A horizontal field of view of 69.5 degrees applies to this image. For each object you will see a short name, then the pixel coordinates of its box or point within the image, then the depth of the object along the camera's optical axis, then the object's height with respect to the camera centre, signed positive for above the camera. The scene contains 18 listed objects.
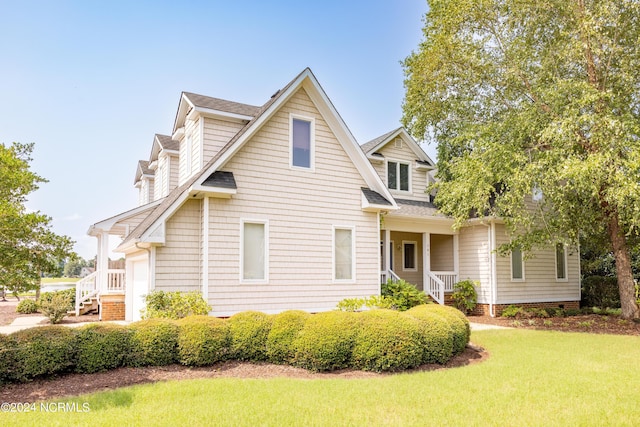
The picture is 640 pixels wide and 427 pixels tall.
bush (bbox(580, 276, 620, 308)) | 20.06 -1.67
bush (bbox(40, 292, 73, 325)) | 14.95 -1.76
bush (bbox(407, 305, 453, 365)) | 8.16 -1.51
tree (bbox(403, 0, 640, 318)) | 12.79 +4.66
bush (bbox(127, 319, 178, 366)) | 7.54 -1.47
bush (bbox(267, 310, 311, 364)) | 8.13 -1.47
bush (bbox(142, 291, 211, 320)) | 10.55 -1.18
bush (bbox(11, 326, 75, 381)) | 6.64 -1.44
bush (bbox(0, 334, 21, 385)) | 6.52 -1.54
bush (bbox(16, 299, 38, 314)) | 19.75 -2.25
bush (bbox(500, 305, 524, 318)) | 16.94 -2.11
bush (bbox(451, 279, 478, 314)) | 17.52 -1.54
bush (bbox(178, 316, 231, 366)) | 7.76 -1.49
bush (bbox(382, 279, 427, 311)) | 14.60 -1.29
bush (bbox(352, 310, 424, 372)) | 7.73 -1.54
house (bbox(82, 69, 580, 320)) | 11.52 +1.02
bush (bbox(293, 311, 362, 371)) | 7.75 -1.52
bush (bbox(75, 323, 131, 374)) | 7.13 -1.46
